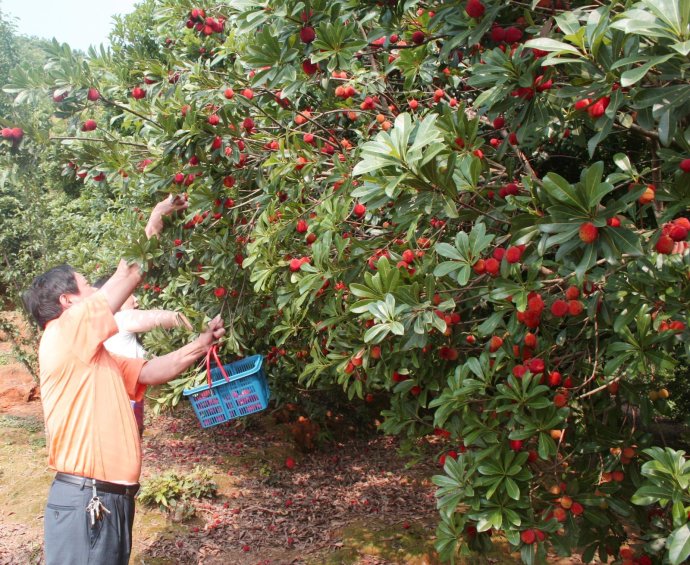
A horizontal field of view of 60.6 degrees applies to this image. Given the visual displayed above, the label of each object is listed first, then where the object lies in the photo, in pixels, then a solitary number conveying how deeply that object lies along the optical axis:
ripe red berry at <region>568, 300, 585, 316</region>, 1.89
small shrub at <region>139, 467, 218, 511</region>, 4.65
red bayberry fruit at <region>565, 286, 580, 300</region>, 1.90
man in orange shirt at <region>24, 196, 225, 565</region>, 2.25
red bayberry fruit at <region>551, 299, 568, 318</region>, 1.93
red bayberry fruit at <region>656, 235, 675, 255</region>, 1.65
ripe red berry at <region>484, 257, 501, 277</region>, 1.96
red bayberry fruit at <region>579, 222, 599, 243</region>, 1.46
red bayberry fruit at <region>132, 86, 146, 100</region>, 3.75
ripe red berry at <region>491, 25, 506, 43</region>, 2.05
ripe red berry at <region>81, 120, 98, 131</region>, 3.38
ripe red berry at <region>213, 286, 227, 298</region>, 3.66
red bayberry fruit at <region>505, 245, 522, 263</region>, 1.84
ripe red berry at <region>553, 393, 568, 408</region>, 2.09
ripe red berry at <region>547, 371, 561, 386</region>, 2.11
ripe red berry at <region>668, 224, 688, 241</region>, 1.63
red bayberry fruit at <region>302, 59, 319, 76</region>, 2.46
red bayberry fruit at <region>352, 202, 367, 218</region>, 2.72
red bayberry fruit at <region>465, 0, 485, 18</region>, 1.89
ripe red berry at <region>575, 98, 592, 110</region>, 1.61
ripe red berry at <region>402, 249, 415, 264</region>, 2.29
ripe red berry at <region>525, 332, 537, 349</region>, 2.09
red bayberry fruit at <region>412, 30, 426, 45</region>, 2.46
